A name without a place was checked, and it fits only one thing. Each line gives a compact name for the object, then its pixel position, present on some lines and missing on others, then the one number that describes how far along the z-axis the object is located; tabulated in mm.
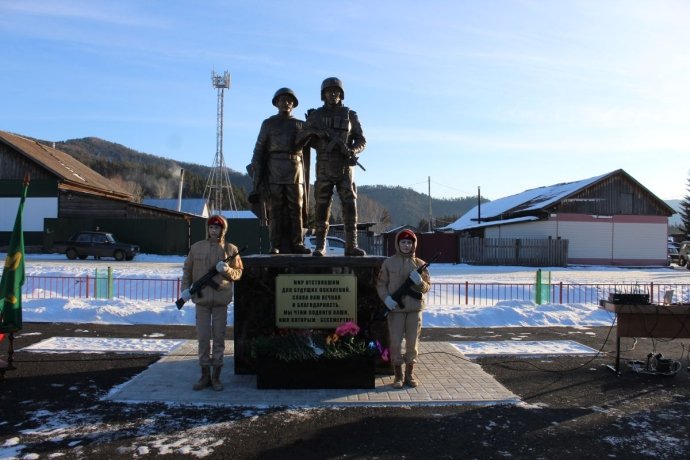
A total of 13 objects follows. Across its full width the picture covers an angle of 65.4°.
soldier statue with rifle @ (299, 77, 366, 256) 6832
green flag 6281
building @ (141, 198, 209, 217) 61266
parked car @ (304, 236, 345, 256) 21788
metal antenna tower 46094
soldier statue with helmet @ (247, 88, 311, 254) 7113
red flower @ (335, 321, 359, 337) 5973
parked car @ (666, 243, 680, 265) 34225
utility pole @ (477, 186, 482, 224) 40456
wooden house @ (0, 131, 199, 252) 30125
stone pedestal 6414
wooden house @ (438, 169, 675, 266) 32000
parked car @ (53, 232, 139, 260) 25703
